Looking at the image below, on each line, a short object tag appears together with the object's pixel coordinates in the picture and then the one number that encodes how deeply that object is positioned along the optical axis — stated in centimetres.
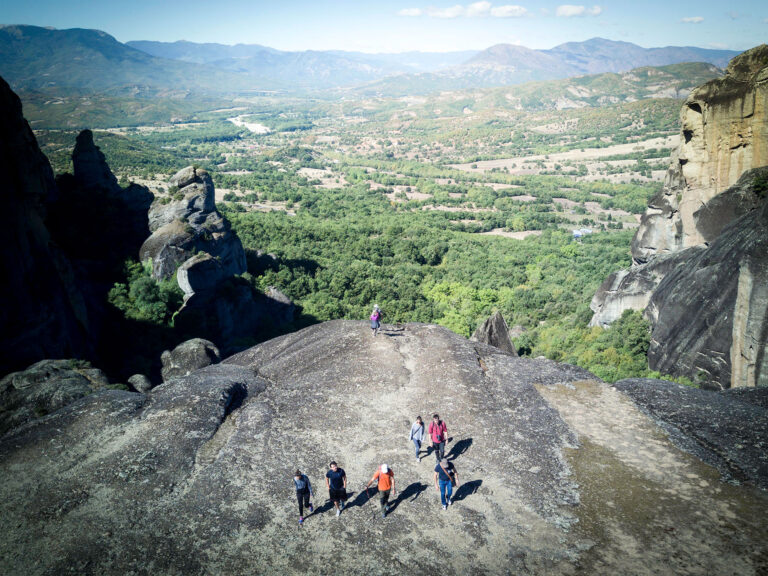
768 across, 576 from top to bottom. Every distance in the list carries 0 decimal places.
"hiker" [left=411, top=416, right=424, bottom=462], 1539
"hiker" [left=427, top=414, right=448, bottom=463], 1516
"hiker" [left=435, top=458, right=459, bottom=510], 1323
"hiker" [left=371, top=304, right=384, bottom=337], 2381
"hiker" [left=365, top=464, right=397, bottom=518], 1288
